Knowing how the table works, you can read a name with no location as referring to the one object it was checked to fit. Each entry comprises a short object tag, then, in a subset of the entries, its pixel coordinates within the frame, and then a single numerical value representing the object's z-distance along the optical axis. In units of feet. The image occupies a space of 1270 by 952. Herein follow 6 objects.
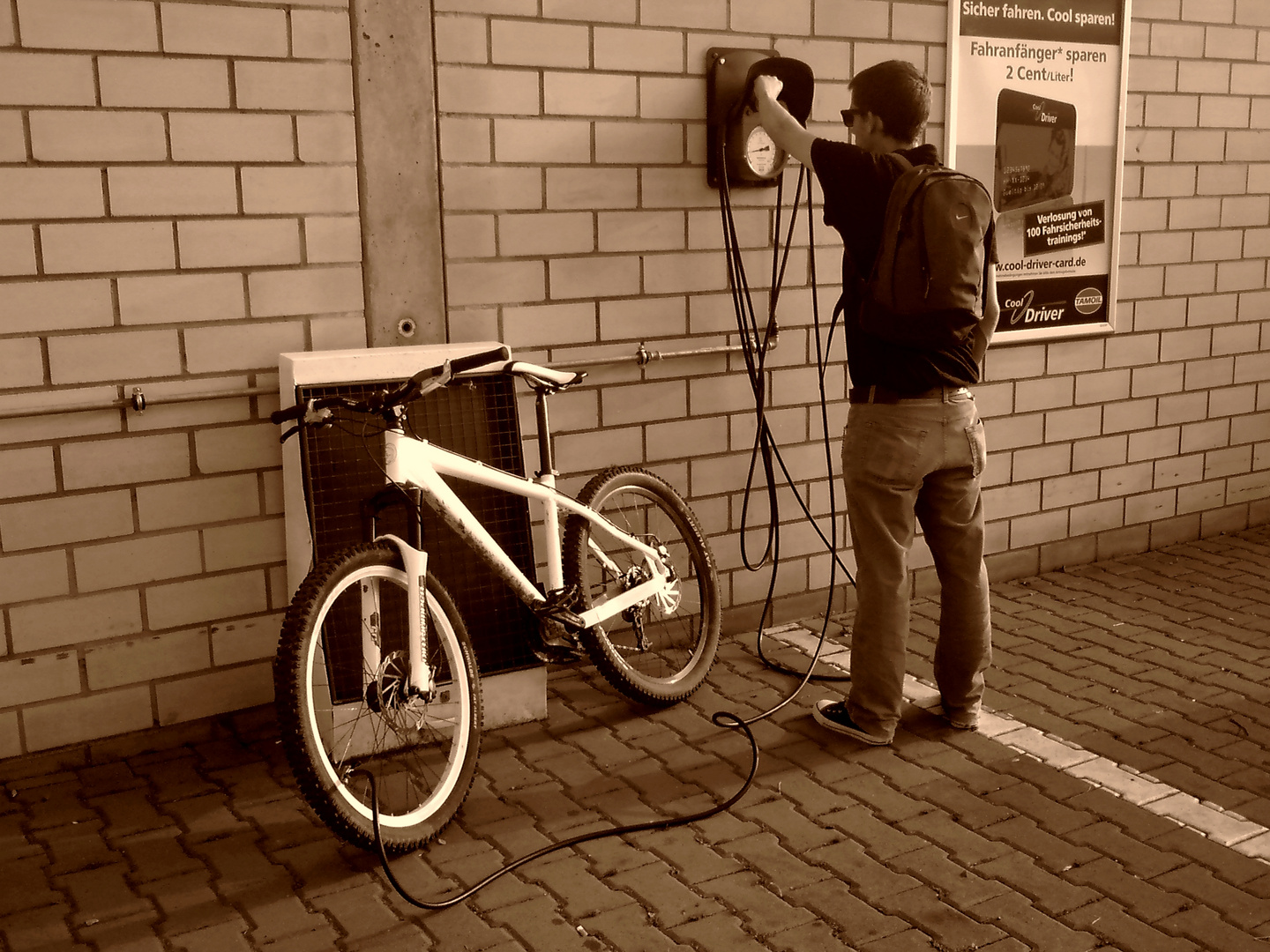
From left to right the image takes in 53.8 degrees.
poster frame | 17.93
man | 12.60
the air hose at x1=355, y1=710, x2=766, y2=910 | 10.39
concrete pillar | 13.67
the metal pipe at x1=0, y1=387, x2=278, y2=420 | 12.53
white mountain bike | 10.94
